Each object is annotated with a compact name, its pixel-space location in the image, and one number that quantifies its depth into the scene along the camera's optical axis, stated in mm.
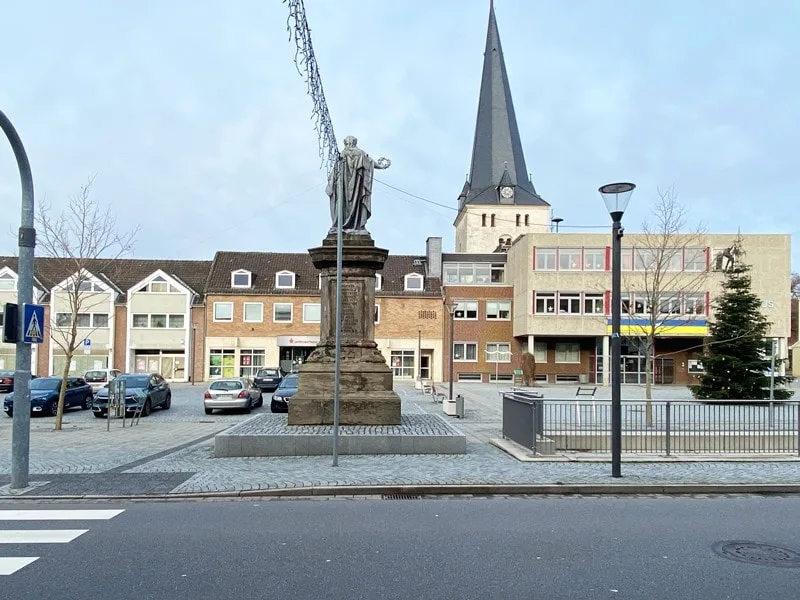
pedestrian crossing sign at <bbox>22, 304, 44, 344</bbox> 9906
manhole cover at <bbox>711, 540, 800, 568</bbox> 6422
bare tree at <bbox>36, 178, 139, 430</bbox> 20422
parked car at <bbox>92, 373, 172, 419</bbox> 24703
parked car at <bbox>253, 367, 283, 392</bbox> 38031
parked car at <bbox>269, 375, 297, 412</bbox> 25688
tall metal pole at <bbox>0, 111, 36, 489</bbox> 9891
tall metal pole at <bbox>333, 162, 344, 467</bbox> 11111
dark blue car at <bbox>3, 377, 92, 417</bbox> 25131
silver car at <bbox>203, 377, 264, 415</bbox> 26484
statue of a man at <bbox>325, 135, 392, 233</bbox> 15227
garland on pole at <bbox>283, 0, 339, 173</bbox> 9312
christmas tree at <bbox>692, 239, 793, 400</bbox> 26203
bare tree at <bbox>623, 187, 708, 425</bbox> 44031
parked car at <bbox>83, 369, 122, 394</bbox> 33969
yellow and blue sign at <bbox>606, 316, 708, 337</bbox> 46019
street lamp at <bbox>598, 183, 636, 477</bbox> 10695
